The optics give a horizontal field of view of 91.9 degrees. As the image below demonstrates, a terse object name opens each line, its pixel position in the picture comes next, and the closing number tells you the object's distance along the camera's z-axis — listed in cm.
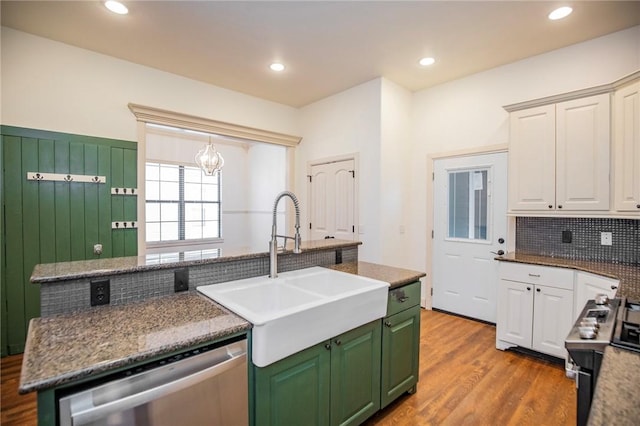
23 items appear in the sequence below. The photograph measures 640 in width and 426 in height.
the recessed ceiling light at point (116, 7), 245
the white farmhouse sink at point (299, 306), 133
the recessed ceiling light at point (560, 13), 249
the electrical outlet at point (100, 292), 148
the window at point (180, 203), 593
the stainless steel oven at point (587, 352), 117
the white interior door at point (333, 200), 423
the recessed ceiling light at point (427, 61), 336
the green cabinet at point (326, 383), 139
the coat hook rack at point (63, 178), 292
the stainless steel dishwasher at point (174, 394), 96
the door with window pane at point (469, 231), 357
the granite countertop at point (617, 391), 73
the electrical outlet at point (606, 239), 281
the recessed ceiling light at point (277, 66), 352
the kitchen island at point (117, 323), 96
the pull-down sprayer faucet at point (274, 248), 198
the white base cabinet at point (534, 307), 261
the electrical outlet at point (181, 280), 171
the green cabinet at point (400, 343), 199
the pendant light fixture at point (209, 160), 490
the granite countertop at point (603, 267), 189
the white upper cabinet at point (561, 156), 261
